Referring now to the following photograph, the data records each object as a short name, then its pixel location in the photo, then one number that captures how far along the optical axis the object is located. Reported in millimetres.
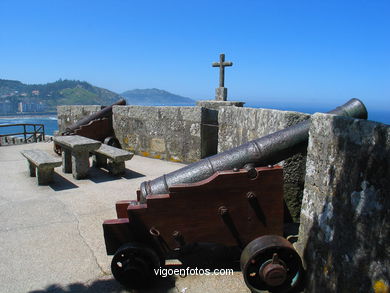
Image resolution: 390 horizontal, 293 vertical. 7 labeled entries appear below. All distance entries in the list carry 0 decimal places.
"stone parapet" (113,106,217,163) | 6906
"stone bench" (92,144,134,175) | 6023
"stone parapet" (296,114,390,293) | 1567
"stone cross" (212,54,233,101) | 9205
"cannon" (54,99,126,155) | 8148
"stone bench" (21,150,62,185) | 5294
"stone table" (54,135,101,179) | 5796
